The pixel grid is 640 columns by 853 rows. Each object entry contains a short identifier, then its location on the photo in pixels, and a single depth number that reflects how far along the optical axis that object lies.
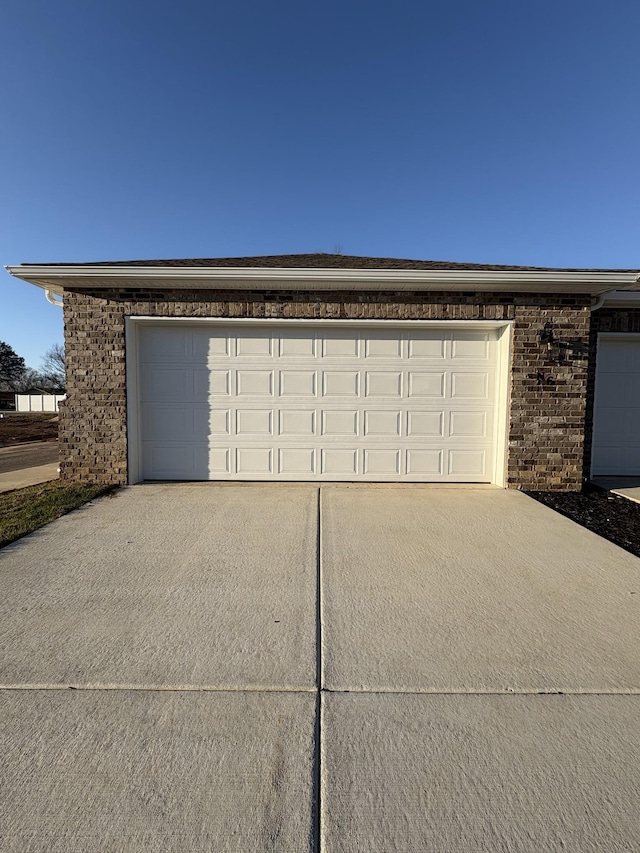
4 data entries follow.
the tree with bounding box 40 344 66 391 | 62.88
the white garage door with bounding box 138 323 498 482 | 6.66
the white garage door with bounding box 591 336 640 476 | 7.29
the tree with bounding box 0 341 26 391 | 59.78
